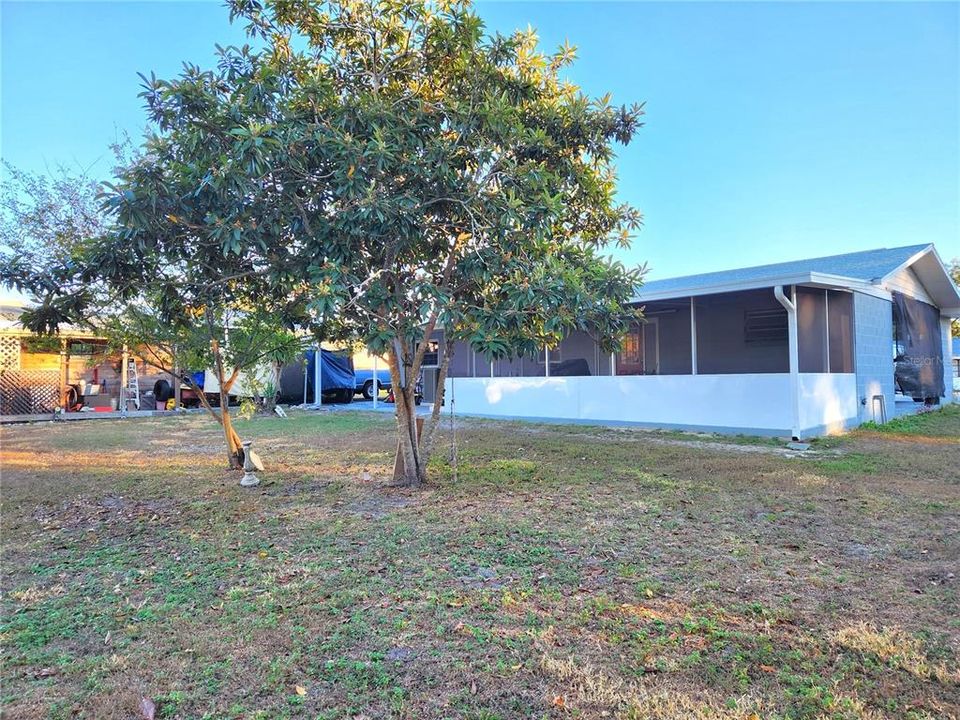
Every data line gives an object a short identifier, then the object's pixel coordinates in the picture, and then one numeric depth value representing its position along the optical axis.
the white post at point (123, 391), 15.89
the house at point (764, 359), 9.69
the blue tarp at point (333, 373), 20.27
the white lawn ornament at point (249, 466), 6.33
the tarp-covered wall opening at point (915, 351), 12.98
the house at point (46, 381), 15.10
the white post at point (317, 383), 19.17
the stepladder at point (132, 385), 17.42
